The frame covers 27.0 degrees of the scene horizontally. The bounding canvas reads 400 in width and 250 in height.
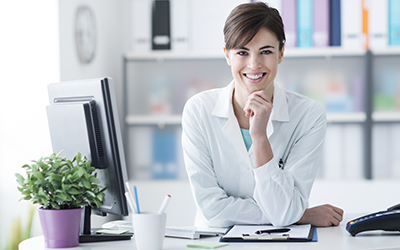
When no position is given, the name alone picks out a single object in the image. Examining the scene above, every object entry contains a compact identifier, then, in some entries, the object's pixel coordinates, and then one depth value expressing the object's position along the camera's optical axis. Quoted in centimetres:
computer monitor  228
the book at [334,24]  412
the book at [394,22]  409
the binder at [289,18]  409
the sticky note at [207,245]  217
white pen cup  212
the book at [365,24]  412
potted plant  218
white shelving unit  425
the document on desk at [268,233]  224
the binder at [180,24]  426
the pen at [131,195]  216
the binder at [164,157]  453
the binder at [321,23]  410
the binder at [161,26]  428
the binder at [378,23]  411
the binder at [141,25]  429
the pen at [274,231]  232
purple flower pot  219
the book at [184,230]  230
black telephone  228
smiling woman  246
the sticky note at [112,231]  236
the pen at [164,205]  214
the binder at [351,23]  411
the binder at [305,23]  410
